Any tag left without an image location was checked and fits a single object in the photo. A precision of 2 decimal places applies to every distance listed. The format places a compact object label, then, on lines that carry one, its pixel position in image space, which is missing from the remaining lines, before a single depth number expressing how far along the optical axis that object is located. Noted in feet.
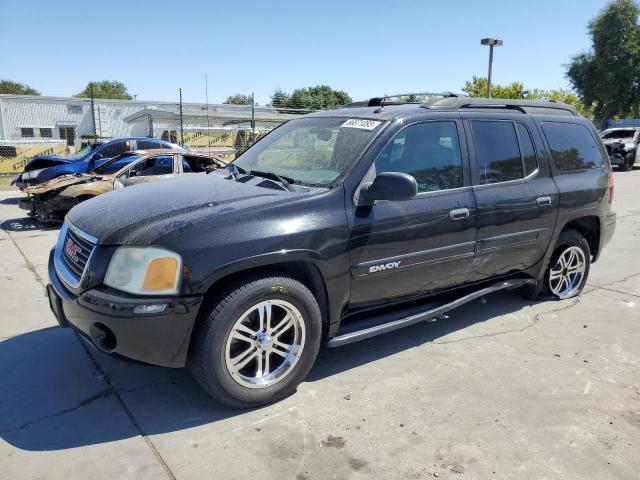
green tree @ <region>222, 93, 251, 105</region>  229.19
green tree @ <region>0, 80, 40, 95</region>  260.01
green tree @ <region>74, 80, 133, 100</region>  282.34
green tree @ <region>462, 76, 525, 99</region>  131.03
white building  125.80
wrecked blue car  34.69
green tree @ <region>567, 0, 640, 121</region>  122.01
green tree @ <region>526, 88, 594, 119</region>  140.85
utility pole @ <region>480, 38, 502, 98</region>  68.39
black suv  9.05
